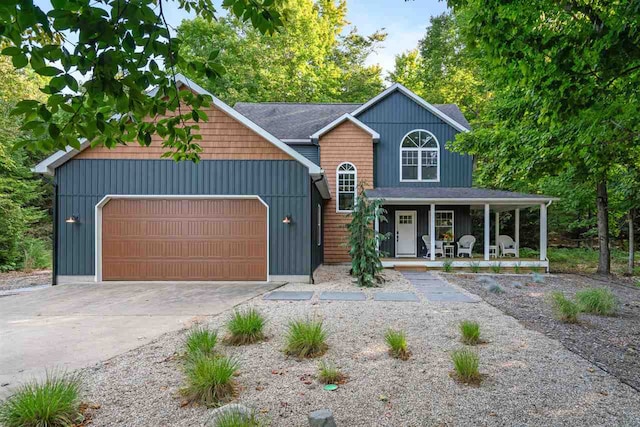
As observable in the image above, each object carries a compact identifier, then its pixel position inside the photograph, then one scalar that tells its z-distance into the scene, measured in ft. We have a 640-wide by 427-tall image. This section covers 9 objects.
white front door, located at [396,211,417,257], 46.60
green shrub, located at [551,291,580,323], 17.61
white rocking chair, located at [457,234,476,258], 43.88
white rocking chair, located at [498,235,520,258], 44.46
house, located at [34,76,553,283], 30.01
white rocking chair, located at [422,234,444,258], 44.65
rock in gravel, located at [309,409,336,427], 8.02
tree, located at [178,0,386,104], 70.33
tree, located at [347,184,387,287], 29.43
